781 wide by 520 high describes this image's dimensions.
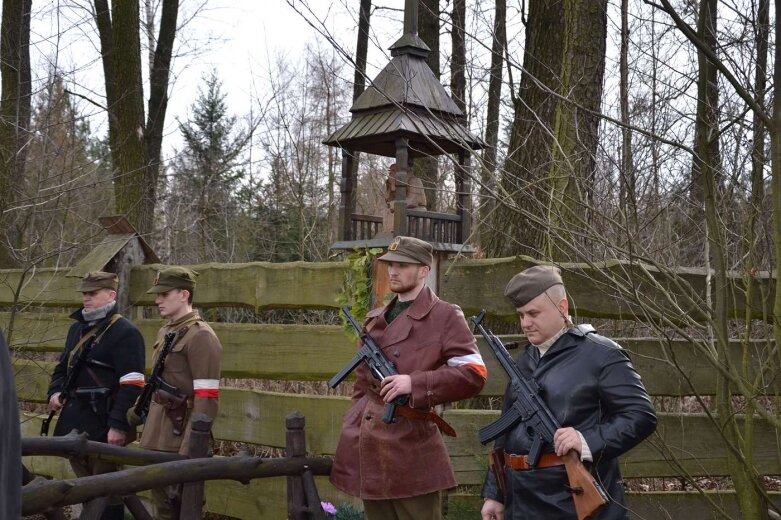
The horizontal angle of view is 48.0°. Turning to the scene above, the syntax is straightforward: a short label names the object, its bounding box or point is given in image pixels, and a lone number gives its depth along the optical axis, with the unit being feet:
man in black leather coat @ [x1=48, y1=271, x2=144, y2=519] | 19.16
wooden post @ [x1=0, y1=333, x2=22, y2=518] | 3.99
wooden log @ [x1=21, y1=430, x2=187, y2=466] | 15.28
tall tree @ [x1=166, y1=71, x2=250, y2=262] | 67.92
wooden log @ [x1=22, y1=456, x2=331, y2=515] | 12.55
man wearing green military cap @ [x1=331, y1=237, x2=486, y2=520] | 14.44
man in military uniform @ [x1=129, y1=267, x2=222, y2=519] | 17.34
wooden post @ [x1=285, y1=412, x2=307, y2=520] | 16.10
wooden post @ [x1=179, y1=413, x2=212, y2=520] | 15.03
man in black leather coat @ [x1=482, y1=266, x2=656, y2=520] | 11.06
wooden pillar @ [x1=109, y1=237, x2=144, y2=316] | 23.68
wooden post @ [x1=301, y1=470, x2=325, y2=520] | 15.90
